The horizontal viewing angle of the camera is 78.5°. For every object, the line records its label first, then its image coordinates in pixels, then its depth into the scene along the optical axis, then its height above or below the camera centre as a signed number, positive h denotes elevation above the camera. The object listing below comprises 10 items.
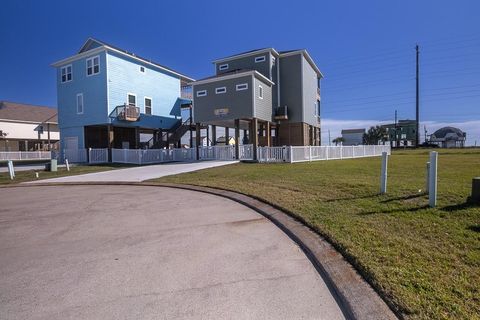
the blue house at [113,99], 24.23 +4.53
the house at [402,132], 83.50 +3.71
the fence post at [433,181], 5.52 -0.68
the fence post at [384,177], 6.94 -0.75
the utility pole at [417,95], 48.72 +8.31
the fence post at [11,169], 14.53 -0.95
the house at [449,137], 85.12 +2.31
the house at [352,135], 99.42 +3.52
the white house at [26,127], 38.91 +3.20
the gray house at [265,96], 22.02 +4.17
